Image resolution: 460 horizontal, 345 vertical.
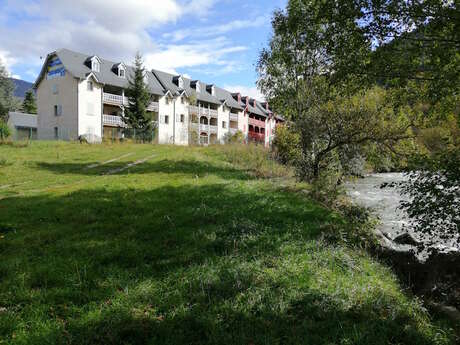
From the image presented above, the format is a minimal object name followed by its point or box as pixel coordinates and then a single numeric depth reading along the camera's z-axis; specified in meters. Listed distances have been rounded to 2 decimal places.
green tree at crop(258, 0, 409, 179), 6.69
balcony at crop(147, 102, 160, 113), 42.53
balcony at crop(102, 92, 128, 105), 37.16
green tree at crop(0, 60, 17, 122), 44.81
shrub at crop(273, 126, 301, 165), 15.66
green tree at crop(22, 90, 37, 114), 61.16
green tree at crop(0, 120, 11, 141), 21.77
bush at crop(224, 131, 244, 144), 25.61
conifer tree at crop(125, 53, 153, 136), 33.06
